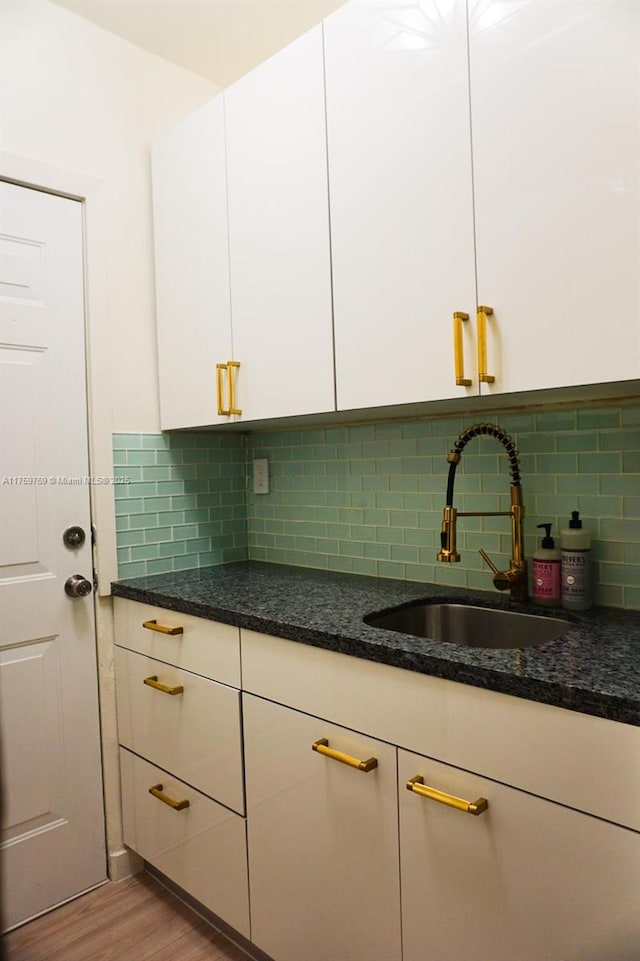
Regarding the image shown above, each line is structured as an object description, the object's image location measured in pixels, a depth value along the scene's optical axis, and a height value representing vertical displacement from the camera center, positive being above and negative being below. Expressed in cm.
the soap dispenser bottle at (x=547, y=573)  152 -26
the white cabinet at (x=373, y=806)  98 -66
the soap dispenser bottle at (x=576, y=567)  147 -23
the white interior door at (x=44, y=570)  184 -27
